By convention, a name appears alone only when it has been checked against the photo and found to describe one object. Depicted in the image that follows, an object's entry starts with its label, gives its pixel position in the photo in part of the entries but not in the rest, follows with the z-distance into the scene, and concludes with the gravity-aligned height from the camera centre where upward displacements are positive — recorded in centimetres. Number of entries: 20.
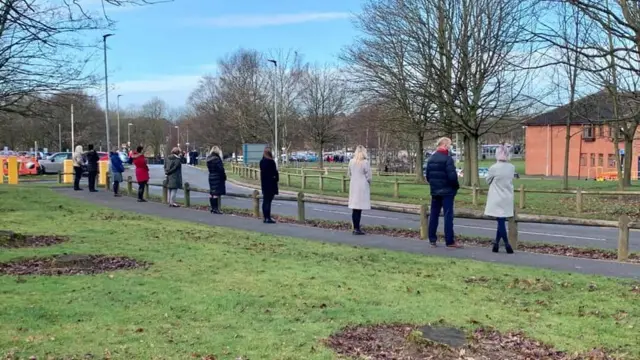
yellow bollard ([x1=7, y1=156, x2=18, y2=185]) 3234 -81
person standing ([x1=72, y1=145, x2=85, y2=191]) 2474 -33
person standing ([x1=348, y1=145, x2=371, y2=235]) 1291 -53
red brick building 5769 +32
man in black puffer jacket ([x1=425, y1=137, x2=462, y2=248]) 1106 -45
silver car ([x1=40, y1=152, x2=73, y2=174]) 4449 -64
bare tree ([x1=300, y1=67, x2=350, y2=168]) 5631 +392
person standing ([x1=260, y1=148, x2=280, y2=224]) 1540 -65
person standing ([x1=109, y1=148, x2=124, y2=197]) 2286 -50
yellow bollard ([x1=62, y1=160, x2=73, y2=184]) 3178 -80
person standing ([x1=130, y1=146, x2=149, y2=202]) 2083 -50
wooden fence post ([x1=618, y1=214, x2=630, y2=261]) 1041 -138
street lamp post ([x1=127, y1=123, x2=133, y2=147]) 9456 +358
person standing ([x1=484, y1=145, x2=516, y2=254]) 1061 -62
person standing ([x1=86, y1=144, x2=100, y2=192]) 2394 -39
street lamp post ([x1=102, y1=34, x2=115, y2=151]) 3655 +306
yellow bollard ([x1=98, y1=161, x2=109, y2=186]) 2997 -72
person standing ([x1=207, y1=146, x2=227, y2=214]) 1756 -62
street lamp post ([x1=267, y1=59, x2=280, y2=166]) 4959 +595
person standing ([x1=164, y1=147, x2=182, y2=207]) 1908 -52
